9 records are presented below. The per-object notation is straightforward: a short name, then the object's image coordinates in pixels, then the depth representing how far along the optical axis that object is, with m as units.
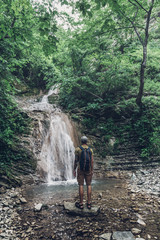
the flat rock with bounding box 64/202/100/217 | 3.28
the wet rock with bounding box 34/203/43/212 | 3.50
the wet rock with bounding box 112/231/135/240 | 2.46
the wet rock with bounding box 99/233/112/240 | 2.51
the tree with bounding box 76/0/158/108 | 8.17
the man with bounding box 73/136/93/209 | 3.61
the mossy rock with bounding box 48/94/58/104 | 14.27
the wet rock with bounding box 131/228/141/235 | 2.68
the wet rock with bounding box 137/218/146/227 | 2.97
